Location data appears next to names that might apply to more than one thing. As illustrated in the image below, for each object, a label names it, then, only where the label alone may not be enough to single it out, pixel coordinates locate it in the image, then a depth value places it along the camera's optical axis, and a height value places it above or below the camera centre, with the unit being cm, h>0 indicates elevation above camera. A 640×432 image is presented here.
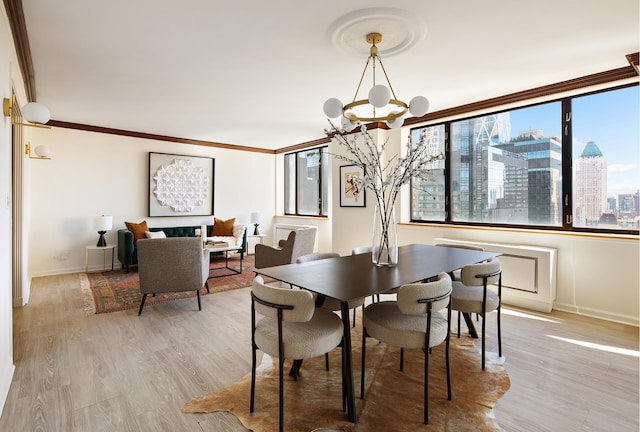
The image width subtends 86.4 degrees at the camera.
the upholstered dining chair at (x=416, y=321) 181 -63
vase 248 -23
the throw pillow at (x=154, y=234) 572 -32
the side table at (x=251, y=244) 775 -65
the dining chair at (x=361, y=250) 319 -32
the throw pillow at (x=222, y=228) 685 -25
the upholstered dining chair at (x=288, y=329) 169 -63
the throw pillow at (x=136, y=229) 576 -24
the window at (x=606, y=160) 341 +61
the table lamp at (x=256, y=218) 684 -5
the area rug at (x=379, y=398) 183 -110
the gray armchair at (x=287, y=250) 461 -48
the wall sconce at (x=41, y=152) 466 +86
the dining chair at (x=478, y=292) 234 -58
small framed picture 570 +46
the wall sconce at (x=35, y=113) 278 +83
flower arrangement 241 +28
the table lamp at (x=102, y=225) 545 -16
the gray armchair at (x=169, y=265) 352 -52
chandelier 239 +84
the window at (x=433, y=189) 501 +42
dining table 182 -37
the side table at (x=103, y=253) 551 -65
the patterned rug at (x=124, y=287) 391 -99
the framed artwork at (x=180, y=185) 643 +60
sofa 552 -41
